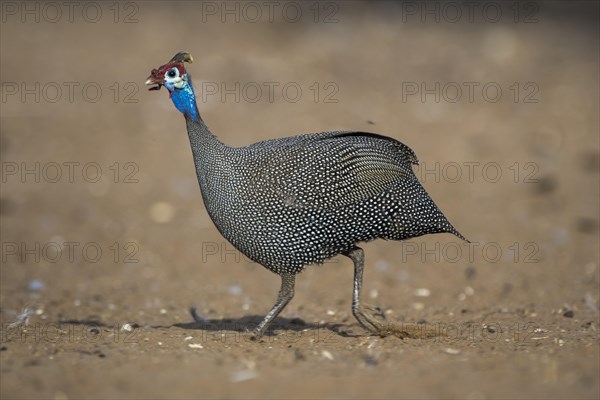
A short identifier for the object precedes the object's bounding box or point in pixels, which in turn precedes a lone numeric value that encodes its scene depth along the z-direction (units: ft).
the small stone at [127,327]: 38.65
